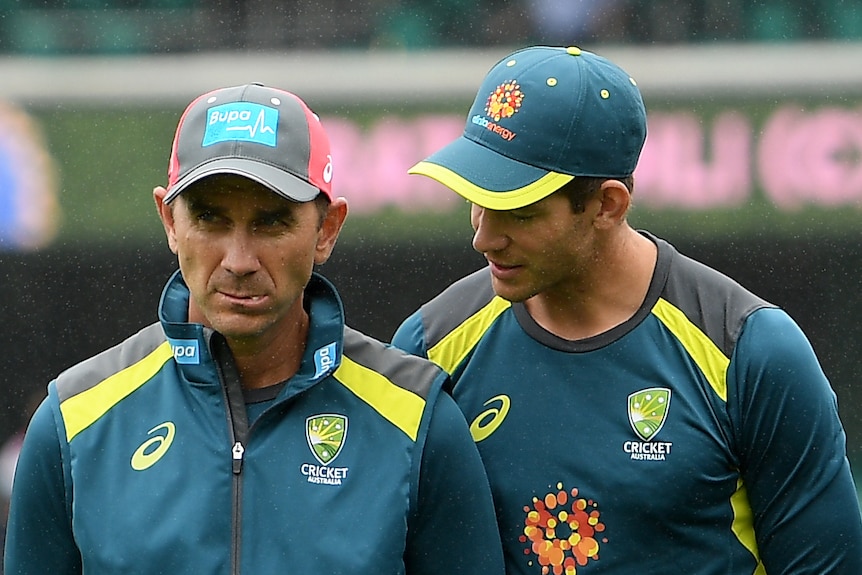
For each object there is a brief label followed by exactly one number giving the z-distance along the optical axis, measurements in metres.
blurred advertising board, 15.15
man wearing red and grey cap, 13.10
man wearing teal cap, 13.23
